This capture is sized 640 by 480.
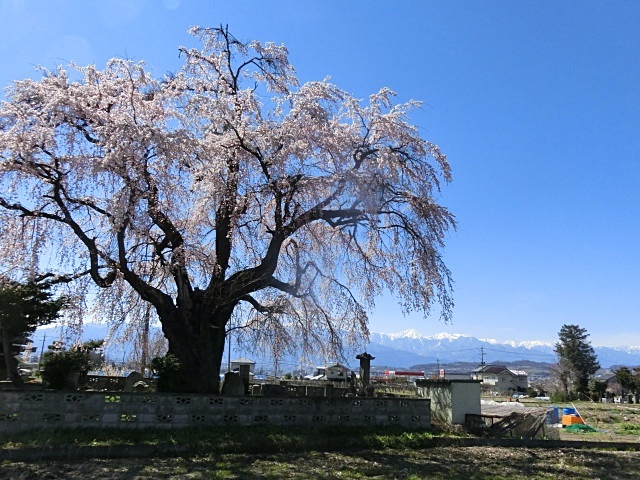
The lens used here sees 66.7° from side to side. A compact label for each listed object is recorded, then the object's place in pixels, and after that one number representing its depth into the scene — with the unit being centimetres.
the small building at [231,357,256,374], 3645
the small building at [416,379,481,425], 1566
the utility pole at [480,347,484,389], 10159
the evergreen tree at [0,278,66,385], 1091
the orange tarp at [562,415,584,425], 2148
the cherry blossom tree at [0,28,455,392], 1178
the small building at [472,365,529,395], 9544
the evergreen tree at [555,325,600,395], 6706
